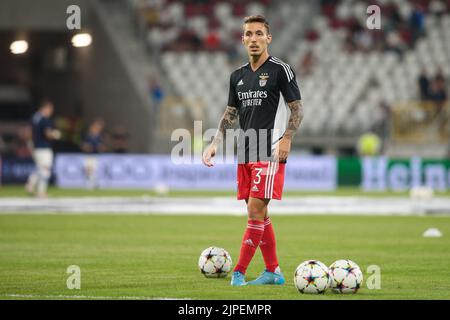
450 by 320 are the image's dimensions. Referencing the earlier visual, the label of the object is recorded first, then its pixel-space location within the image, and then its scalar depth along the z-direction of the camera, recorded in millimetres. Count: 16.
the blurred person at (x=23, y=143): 39697
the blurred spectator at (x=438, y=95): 37812
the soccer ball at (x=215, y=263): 11727
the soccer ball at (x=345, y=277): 10367
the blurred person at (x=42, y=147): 29547
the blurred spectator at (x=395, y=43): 41812
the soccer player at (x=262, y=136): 11023
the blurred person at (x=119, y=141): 39188
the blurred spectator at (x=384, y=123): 38844
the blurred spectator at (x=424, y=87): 38531
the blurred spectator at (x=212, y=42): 43094
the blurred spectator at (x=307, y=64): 41791
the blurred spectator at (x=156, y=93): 39844
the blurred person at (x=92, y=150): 36344
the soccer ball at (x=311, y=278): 10250
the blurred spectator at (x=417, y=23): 42062
